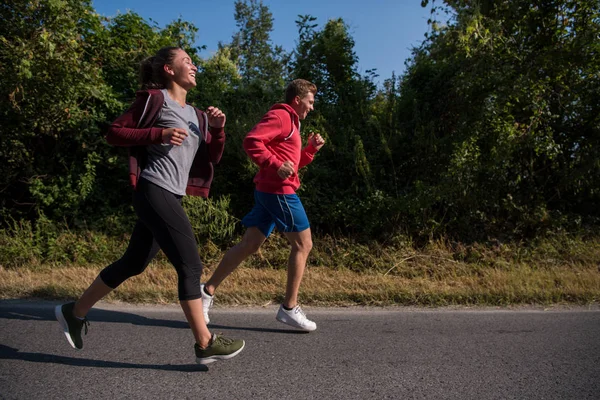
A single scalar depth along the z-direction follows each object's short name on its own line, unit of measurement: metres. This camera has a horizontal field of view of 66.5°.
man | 3.32
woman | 2.66
